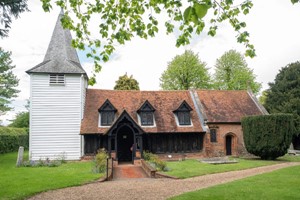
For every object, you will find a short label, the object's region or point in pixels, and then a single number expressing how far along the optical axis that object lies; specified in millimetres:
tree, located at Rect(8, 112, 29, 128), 41319
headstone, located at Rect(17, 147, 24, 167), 17160
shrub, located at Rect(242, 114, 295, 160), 18431
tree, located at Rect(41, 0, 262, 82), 4808
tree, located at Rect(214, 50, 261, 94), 37928
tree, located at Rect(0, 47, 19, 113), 36354
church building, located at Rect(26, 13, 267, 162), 19848
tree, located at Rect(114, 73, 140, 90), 37977
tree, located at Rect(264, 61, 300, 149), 28798
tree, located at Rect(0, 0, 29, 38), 9839
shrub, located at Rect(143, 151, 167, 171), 14744
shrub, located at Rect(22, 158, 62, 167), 17299
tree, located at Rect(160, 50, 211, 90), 37420
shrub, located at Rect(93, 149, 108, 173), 14181
